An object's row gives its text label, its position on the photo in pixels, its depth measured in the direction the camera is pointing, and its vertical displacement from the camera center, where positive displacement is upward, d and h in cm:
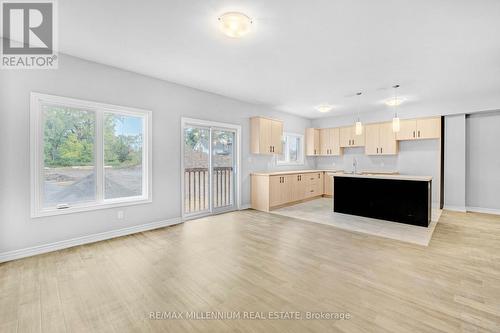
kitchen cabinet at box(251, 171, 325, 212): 583 -67
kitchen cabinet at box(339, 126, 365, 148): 732 +86
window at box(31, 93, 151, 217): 319 +15
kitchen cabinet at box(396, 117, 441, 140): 595 +95
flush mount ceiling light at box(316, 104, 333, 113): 638 +160
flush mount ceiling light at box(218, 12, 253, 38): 241 +151
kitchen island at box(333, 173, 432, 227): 435 -68
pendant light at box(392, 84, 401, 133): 475 +86
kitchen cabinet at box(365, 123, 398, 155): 664 +73
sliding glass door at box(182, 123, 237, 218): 495 -11
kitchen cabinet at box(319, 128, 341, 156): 791 +82
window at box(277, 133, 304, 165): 769 +52
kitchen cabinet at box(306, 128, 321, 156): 820 +81
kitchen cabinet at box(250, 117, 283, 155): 604 +78
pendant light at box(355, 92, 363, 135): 521 +84
